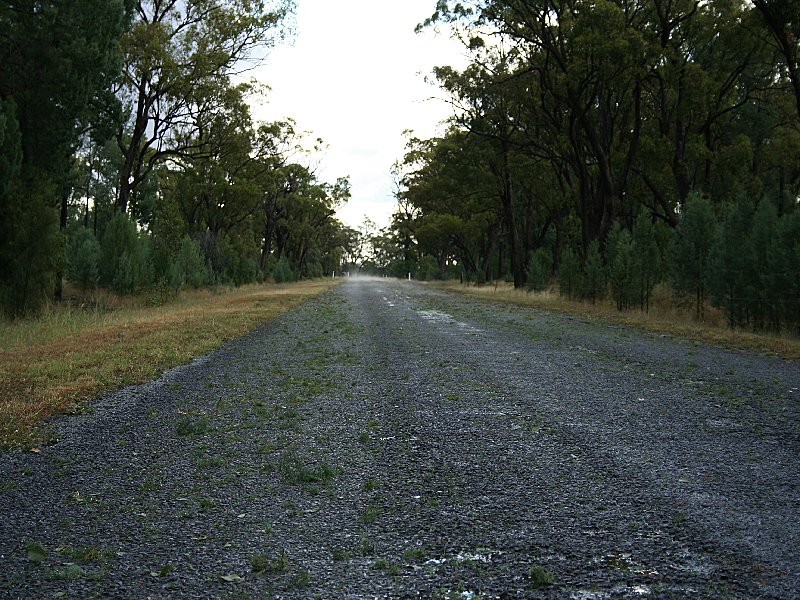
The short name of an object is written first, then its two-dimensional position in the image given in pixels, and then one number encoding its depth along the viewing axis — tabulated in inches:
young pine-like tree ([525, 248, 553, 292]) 1148.5
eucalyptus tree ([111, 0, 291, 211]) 837.2
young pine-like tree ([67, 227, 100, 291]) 732.0
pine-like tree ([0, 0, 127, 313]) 516.1
